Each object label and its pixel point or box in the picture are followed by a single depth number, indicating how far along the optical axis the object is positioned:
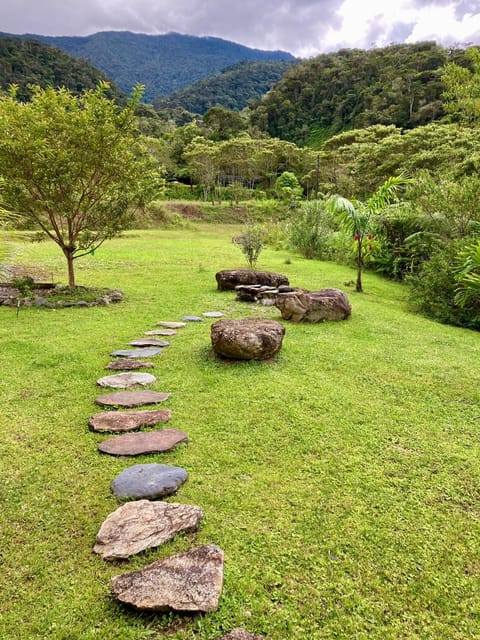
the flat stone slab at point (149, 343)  5.44
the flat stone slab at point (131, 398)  3.65
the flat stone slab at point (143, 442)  2.91
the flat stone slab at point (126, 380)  4.08
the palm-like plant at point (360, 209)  8.91
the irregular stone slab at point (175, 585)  1.72
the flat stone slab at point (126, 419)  3.22
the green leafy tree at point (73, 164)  7.27
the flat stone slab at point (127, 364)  4.57
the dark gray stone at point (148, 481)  2.43
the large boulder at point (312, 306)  6.85
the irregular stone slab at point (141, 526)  2.03
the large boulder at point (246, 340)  4.66
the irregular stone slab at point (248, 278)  9.25
